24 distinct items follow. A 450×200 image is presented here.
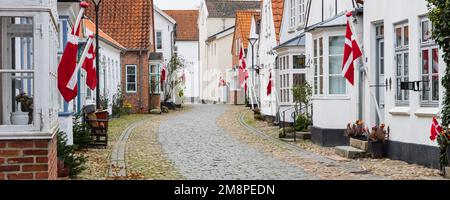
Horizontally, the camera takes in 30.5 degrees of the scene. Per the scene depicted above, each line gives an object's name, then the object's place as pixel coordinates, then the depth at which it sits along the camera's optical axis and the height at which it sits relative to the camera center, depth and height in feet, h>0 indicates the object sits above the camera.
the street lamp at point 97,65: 75.35 +2.64
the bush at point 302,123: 79.20 -2.97
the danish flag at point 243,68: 119.96 +3.59
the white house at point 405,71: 46.88 +1.24
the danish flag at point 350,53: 54.24 +2.59
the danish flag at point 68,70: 35.63 +1.05
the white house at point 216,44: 221.25 +13.77
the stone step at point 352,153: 54.90 -4.09
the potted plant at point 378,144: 54.34 -3.46
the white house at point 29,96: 27.43 -0.09
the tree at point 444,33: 41.75 +2.99
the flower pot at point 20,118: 28.55 -0.81
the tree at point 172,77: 165.89 +3.30
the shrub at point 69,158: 40.19 -3.18
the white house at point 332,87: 65.67 +0.37
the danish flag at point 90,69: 60.59 +1.85
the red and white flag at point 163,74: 154.98 +3.62
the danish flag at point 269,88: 97.05 +0.51
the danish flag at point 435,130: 42.65 -2.01
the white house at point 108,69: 101.51 +3.65
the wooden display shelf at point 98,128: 64.75 -2.73
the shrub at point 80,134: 60.85 -2.99
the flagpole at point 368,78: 54.24 +0.93
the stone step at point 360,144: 55.26 -3.61
